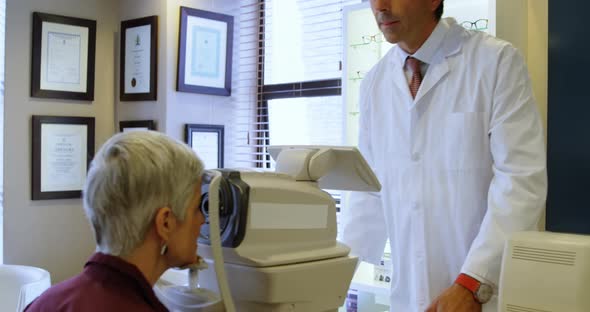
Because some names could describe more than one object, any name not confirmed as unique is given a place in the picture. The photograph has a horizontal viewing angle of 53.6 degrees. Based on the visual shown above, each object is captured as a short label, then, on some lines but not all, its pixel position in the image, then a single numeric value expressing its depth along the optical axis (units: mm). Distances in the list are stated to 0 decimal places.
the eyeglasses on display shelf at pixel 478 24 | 2213
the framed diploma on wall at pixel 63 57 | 2998
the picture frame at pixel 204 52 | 3012
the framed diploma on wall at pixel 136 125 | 3051
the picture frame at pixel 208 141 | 3066
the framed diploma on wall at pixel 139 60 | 3023
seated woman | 1064
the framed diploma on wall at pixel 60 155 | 2998
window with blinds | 3006
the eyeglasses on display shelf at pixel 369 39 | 2607
